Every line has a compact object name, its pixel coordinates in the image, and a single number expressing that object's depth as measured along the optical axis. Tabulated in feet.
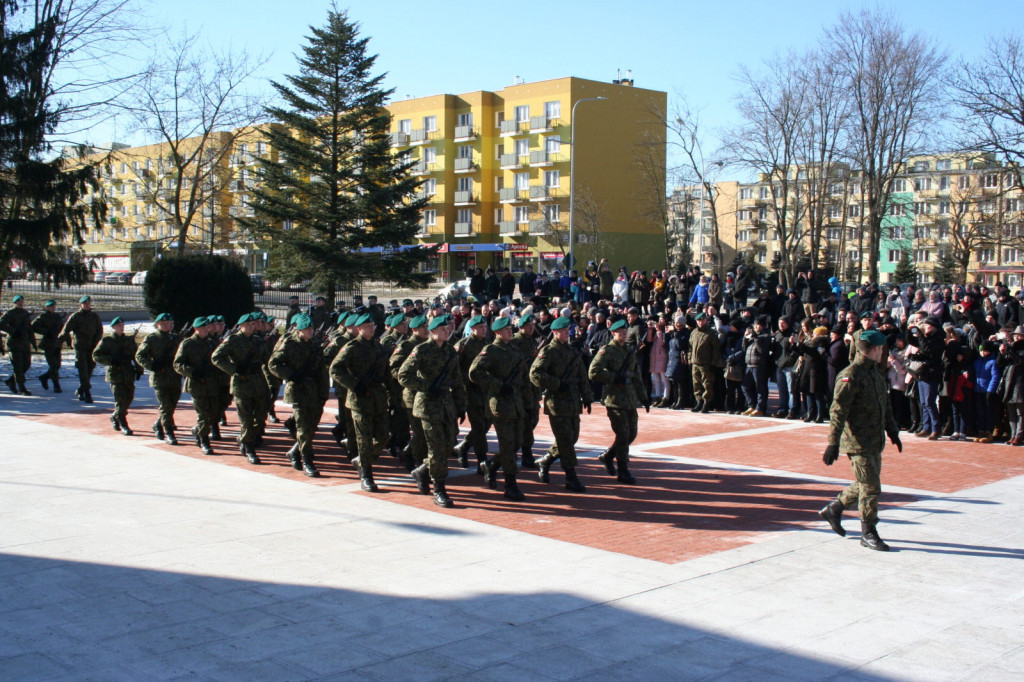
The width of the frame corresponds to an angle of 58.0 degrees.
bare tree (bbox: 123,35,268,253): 130.62
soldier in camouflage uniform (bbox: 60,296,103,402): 57.16
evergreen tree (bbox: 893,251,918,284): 192.16
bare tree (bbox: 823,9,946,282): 102.47
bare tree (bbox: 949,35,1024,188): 83.30
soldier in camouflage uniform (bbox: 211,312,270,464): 39.22
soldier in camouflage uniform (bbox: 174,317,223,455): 40.65
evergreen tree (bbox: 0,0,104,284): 67.92
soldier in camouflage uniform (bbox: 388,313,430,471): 33.65
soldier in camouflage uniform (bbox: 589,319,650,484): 35.14
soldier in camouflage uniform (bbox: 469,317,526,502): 32.45
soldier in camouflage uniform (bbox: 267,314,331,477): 36.52
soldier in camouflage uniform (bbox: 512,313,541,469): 37.22
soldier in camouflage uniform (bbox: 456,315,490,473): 37.37
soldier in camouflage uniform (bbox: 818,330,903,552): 26.09
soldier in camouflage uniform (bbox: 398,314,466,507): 31.35
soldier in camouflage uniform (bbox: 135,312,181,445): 42.86
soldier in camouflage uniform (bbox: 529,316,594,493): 33.71
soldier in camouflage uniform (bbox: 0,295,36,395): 61.11
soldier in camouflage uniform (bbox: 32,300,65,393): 61.00
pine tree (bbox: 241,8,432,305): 116.78
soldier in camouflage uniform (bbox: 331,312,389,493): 33.96
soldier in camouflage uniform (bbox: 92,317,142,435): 45.50
